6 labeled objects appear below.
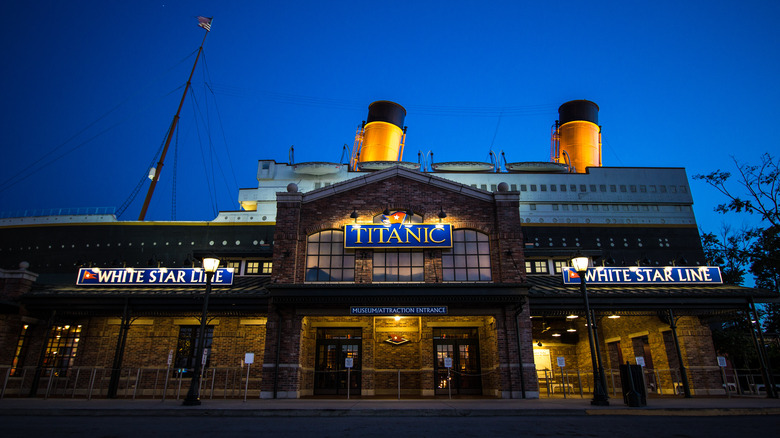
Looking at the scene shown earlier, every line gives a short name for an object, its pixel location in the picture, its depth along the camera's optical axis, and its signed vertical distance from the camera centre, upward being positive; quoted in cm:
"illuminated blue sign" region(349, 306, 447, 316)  1547 +207
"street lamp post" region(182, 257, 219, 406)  1218 +57
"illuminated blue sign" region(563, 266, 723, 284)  1828 +386
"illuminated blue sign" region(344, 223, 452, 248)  1692 +496
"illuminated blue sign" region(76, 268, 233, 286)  1841 +375
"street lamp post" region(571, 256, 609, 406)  1198 +21
